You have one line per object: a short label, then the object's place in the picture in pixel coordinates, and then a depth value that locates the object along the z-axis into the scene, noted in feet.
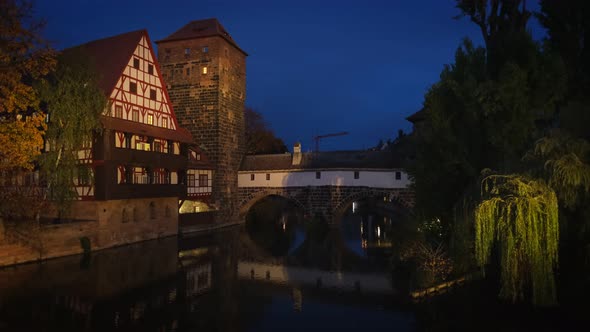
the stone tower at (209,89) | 110.52
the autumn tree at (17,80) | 55.16
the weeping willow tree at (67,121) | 66.95
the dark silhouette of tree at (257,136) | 152.15
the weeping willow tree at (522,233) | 35.35
